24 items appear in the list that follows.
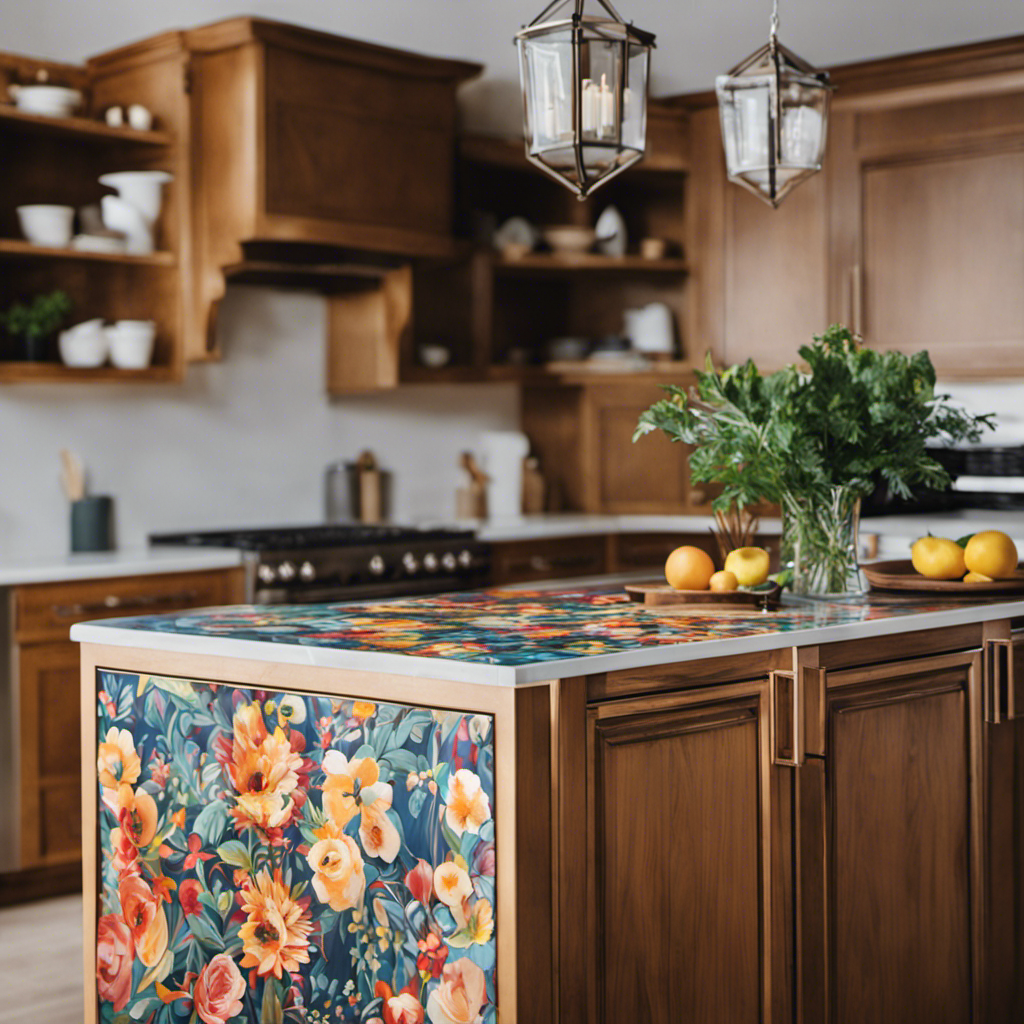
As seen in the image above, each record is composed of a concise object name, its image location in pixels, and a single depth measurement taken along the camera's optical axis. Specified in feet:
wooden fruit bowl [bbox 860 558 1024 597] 8.83
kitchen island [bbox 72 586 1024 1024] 6.22
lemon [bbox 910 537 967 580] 9.09
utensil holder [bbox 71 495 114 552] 14.56
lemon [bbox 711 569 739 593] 8.52
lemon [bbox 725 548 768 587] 8.72
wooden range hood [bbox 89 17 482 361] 14.55
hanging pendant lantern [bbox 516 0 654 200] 7.29
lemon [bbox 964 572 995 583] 9.00
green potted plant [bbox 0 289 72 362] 13.84
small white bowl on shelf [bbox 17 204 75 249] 13.74
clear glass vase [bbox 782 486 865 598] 8.96
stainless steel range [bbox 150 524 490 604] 14.11
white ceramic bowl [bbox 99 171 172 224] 14.34
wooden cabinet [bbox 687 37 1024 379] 16.05
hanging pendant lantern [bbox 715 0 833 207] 8.97
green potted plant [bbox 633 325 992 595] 8.59
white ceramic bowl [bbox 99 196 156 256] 14.25
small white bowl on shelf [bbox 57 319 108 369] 14.11
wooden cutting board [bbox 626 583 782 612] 8.30
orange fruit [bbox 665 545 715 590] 8.59
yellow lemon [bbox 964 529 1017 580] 9.00
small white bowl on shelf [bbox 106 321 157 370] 14.38
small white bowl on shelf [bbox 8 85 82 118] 13.70
